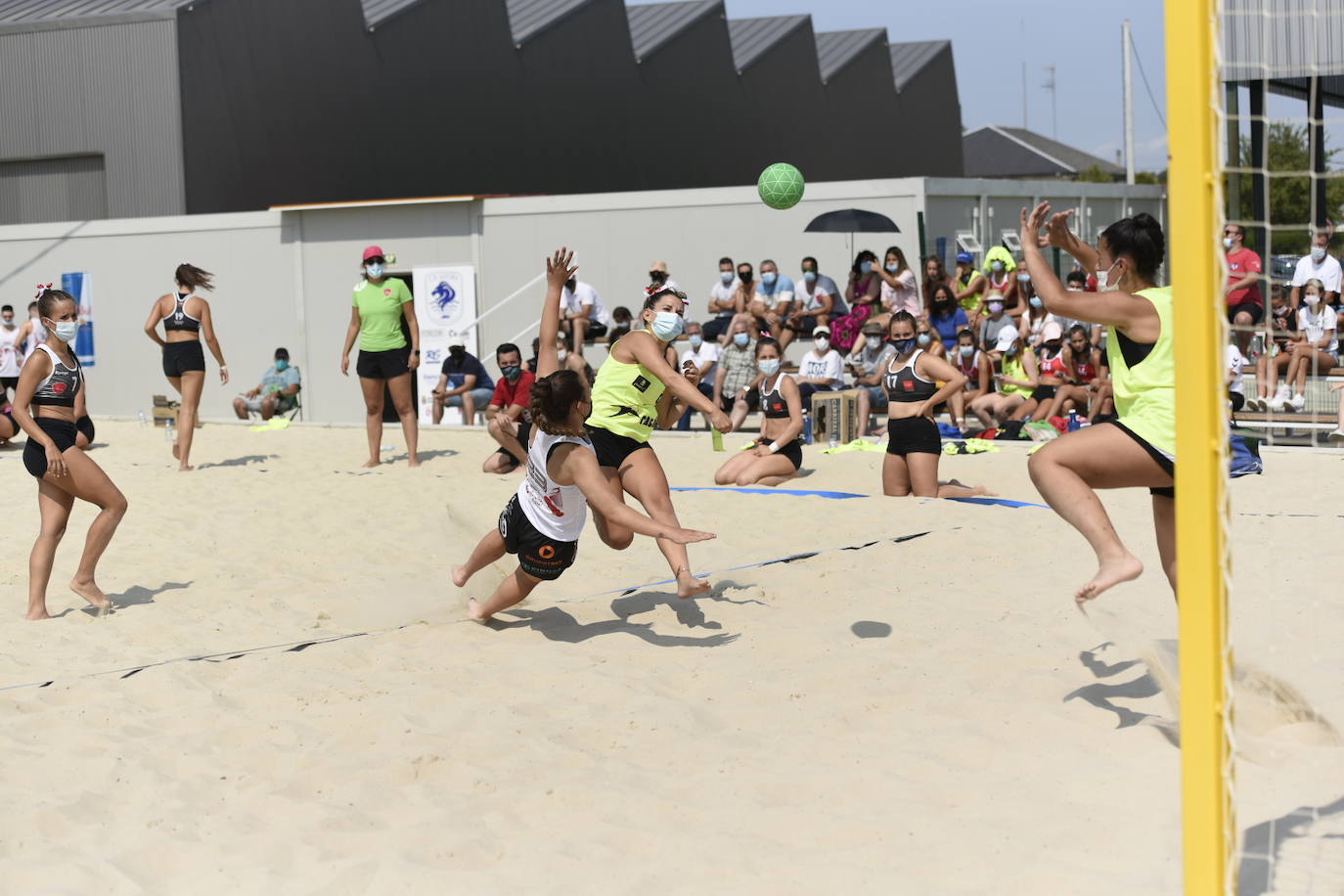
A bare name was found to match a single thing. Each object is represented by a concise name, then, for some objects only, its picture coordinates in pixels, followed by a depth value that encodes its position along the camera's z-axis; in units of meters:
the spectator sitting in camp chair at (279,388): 17.50
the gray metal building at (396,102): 22.36
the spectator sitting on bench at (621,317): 15.52
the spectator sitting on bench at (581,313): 15.45
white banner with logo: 17.72
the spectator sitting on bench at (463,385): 15.49
